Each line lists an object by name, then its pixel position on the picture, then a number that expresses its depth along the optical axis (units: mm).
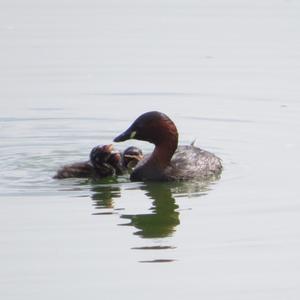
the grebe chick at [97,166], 15312
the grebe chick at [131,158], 16172
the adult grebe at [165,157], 15625
